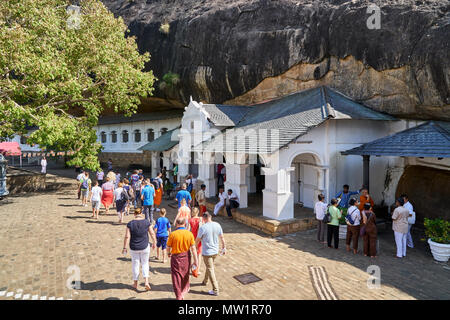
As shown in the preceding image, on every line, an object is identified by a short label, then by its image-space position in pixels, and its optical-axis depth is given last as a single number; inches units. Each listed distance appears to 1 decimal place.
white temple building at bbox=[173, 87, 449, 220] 476.7
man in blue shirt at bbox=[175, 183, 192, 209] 435.2
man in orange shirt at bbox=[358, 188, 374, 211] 416.8
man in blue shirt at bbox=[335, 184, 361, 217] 451.8
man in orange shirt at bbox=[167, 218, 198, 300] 241.4
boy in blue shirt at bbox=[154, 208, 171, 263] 306.8
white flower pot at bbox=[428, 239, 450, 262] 346.0
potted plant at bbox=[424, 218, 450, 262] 347.6
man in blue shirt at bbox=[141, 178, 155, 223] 434.0
